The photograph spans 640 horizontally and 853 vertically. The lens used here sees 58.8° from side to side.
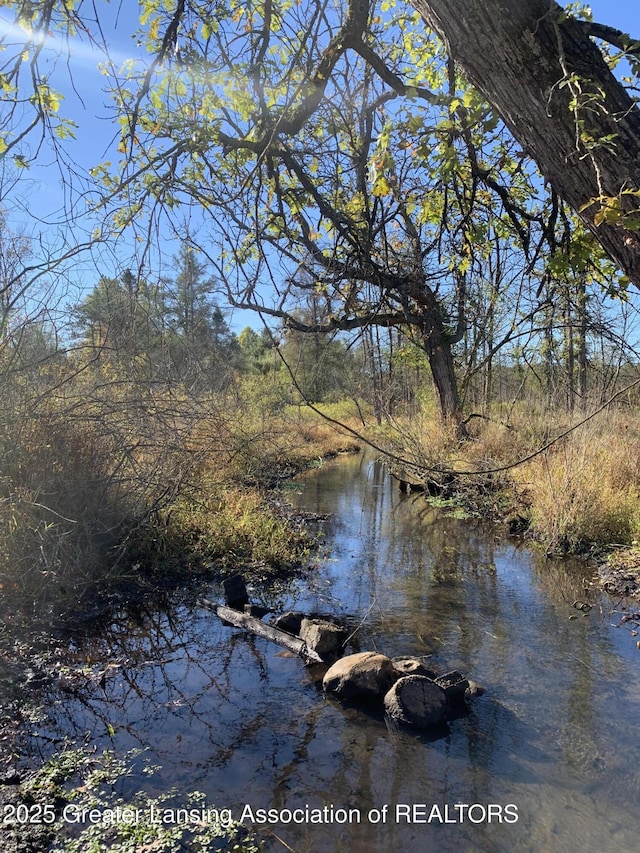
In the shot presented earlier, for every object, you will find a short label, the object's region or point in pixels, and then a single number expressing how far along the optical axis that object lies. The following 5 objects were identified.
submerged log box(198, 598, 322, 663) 5.25
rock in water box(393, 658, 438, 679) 4.73
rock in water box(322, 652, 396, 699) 4.55
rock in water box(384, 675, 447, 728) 4.22
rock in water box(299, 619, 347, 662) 5.29
